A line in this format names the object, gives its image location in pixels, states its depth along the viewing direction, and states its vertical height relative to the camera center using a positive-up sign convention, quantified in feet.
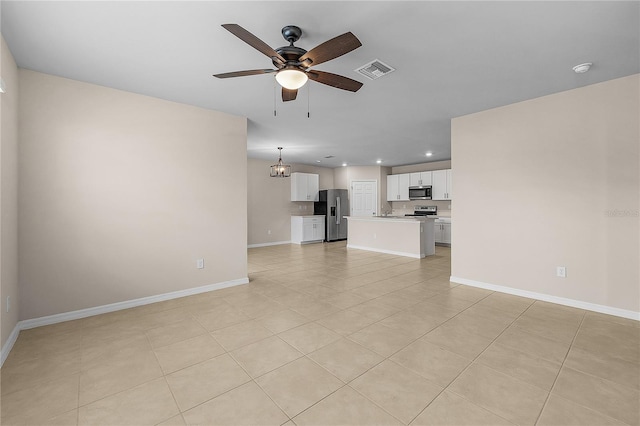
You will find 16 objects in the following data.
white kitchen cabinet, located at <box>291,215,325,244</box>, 28.45 -1.93
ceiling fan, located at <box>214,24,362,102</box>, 5.97 +3.62
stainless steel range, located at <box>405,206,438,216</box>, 28.02 -0.14
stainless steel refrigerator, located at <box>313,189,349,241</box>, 29.76 +0.12
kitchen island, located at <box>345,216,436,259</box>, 21.22 -2.08
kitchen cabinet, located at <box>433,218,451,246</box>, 26.27 -2.06
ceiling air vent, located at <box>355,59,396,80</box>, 8.79 +4.64
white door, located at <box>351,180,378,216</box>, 31.27 +1.44
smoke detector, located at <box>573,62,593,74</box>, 8.84 +4.58
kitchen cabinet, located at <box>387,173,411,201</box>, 29.58 +2.50
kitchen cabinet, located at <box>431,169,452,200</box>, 26.05 +2.38
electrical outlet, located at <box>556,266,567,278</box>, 11.13 -2.52
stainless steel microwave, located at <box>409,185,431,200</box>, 27.25 +1.73
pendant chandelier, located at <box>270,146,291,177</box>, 22.67 +3.31
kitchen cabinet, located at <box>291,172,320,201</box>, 29.14 +2.57
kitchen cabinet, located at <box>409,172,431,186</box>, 27.64 +3.15
